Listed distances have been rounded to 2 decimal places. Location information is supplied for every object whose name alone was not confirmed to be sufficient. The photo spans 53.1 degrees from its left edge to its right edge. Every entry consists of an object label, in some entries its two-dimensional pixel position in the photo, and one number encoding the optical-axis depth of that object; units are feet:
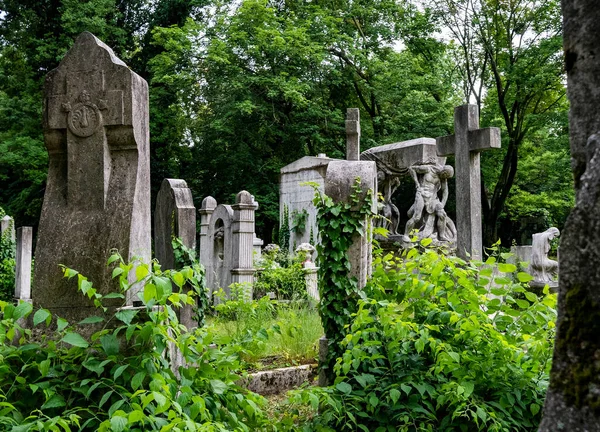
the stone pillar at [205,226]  43.45
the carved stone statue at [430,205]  45.11
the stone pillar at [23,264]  40.11
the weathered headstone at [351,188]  17.12
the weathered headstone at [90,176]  13.05
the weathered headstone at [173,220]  24.71
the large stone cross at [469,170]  30.55
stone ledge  21.45
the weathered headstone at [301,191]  56.90
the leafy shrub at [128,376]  9.20
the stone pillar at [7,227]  49.08
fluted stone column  38.99
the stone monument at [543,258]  39.93
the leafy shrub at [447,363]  11.68
